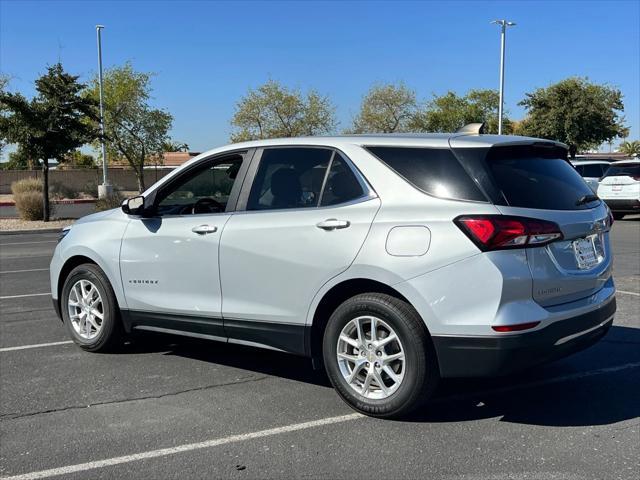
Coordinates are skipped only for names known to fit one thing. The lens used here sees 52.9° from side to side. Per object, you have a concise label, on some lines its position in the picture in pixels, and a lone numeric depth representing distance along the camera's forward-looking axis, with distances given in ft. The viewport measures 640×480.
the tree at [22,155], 71.70
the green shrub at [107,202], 80.49
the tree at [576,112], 130.93
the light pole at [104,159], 105.64
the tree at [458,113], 187.46
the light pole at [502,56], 123.75
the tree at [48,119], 68.95
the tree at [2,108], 69.11
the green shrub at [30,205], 74.90
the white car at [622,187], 63.52
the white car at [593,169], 72.49
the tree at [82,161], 197.88
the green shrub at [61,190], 125.59
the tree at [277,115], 171.63
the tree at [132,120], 130.00
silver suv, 12.12
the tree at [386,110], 178.29
